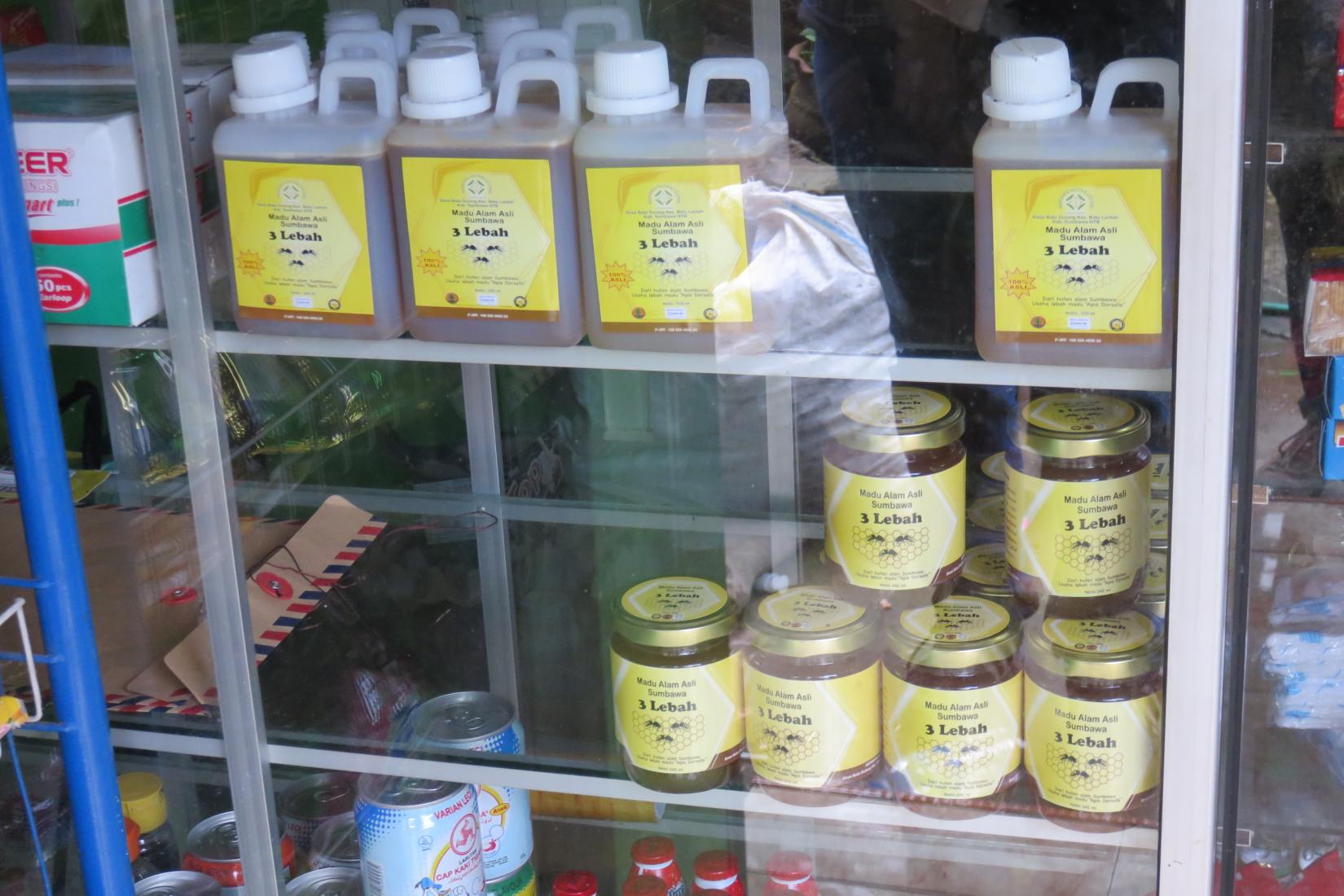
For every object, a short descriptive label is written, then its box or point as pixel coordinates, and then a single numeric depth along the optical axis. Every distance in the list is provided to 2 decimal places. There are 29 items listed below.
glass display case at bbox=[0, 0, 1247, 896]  1.02
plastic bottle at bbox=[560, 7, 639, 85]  1.18
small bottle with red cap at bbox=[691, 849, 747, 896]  1.38
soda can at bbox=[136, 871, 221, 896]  1.43
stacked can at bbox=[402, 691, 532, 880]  1.37
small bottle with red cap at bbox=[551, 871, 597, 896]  1.44
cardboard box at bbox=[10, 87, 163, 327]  1.19
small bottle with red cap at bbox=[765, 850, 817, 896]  1.38
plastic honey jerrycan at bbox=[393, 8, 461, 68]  1.25
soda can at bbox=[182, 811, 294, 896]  1.47
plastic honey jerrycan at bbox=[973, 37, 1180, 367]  0.98
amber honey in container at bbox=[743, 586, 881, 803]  1.17
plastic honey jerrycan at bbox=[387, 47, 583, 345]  1.10
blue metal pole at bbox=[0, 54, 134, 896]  1.17
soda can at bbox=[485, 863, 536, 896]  1.44
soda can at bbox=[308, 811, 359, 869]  1.45
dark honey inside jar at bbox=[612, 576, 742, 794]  1.20
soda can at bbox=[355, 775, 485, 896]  1.34
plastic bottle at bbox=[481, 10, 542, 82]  1.22
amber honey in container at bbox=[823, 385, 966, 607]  1.15
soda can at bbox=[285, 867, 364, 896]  1.43
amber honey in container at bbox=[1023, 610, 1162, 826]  1.10
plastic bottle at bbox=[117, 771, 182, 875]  1.49
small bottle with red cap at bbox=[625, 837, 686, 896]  1.40
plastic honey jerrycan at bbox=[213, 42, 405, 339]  1.14
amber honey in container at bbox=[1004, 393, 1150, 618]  1.08
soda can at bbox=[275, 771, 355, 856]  1.45
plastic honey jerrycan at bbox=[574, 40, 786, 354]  1.08
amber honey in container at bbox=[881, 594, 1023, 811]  1.15
